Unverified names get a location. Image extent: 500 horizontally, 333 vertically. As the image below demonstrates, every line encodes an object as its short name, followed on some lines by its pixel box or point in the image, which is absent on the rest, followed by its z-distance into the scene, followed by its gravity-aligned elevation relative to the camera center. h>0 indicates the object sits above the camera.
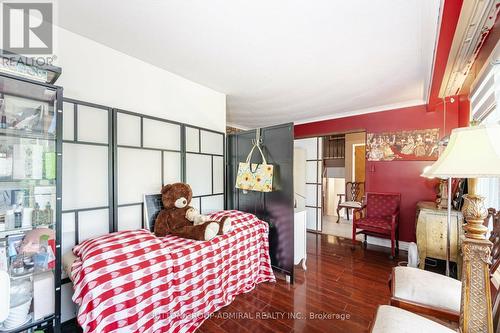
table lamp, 0.81 -0.22
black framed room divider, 1.59 +0.02
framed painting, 3.09 +0.34
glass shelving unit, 1.21 -0.19
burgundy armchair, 3.02 -0.80
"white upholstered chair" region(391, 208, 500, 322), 1.16 -0.76
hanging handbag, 2.37 -0.10
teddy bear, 1.82 -0.46
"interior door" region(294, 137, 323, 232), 4.40 -0.30
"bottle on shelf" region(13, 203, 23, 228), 1.23 -0.28
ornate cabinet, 2.37 -0.78
